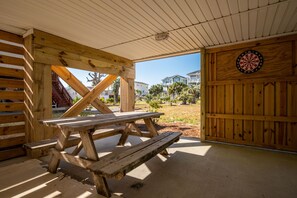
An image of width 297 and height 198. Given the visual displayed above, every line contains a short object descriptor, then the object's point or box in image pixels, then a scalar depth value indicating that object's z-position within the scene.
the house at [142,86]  53.59
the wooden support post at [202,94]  4.54
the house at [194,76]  41.35
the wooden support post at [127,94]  5.80
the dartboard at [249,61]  3.89
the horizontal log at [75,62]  3.41
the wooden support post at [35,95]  3.28
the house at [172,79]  48.11
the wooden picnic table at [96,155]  1.74
